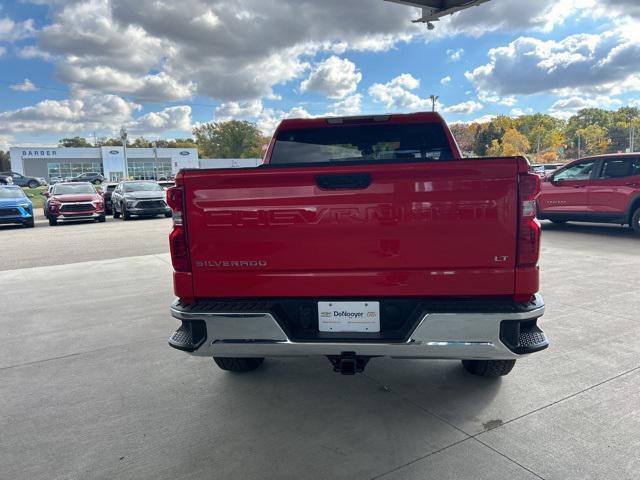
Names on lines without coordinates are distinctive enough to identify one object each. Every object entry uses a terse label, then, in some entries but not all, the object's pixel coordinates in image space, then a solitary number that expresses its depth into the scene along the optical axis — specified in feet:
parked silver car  59.16
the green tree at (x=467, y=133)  335.47
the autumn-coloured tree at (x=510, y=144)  304.30
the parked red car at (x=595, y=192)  33.96
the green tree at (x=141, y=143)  390.13
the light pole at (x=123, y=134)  174.57
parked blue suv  50.70
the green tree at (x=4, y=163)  311.39
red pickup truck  8.33
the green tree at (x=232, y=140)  351.25
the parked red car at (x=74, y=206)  55.77
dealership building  246.88
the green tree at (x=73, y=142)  392.06
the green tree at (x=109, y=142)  351.21
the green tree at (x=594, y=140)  350.02
